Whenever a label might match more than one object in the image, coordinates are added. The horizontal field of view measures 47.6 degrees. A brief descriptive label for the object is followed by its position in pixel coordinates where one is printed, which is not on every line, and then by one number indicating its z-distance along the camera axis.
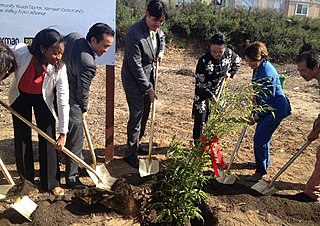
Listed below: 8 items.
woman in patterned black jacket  4.69
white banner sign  3.92
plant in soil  3.14
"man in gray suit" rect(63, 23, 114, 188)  3.66
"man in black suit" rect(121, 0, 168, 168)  4.30
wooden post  4.68
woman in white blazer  3.30
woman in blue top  4.18
